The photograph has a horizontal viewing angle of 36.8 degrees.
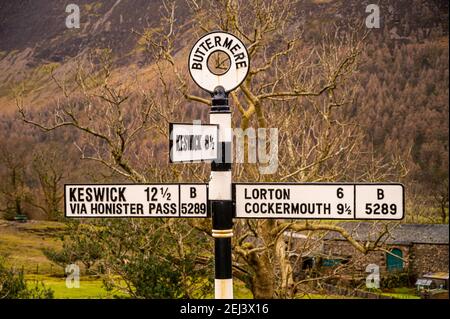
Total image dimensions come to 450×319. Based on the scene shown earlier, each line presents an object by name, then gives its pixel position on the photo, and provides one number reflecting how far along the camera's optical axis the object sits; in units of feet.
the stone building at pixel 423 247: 150.61
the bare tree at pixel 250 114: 39.60
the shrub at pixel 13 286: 46.13
